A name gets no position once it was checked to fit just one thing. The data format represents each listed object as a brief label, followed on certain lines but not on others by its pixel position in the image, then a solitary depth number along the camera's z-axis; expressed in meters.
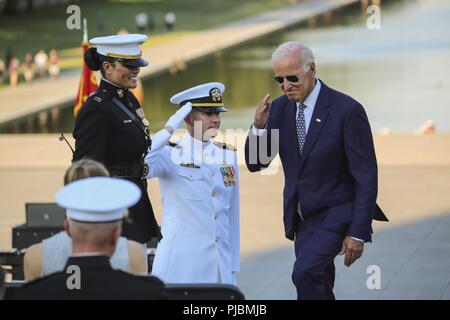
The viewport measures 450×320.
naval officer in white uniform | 14.38
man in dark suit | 13.83
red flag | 25.87
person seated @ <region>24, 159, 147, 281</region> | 10.59
